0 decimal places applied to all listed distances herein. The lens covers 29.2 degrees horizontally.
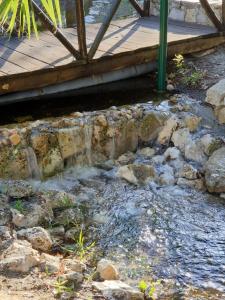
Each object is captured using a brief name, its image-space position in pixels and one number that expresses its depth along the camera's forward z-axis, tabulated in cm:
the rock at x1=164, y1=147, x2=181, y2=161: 459
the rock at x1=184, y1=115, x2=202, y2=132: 480
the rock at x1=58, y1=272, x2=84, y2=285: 271
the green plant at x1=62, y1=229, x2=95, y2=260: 324
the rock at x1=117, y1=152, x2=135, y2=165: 471
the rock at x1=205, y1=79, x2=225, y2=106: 490
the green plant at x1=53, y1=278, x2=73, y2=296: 258
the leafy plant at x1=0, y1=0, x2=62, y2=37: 115
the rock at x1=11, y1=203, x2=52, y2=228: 353
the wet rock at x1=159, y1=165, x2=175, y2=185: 432
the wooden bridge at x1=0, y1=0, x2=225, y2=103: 481
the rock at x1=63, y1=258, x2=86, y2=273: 294
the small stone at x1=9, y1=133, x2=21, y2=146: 427
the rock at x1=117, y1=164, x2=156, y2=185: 435
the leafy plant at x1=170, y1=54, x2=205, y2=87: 554
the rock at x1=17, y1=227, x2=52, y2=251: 325
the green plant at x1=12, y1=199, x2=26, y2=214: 367
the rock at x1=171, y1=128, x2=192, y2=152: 470
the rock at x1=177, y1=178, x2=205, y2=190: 422
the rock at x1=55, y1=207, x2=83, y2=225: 373
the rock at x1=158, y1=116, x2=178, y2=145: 482
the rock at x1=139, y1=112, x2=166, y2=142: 487
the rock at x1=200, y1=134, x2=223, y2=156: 451
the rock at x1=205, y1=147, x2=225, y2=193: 409
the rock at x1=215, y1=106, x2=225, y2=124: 486
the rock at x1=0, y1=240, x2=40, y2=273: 279
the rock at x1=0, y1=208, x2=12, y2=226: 350
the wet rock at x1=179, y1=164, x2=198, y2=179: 431
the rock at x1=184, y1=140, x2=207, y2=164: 453
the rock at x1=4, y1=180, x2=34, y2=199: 388
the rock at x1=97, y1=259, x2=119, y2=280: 286
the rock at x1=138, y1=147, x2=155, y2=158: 478
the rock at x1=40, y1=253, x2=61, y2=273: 282
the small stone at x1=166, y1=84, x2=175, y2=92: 552
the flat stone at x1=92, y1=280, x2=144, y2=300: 262
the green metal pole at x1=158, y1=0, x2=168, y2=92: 505
